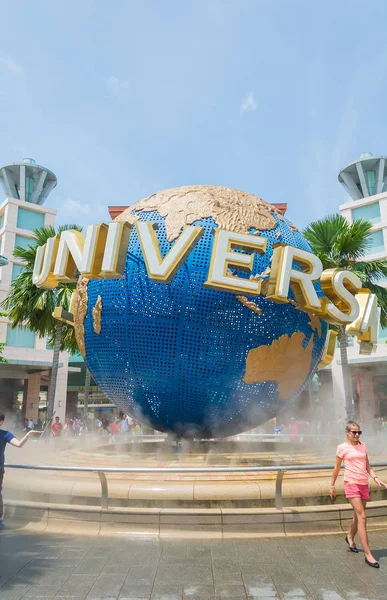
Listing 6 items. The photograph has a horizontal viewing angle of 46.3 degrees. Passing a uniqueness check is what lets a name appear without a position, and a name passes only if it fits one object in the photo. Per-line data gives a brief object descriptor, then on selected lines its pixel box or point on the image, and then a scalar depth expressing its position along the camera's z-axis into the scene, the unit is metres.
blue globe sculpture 7.51
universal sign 7.06
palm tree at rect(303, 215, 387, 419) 16.48
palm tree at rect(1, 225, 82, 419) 16.72
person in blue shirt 5.74
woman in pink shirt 4.50
